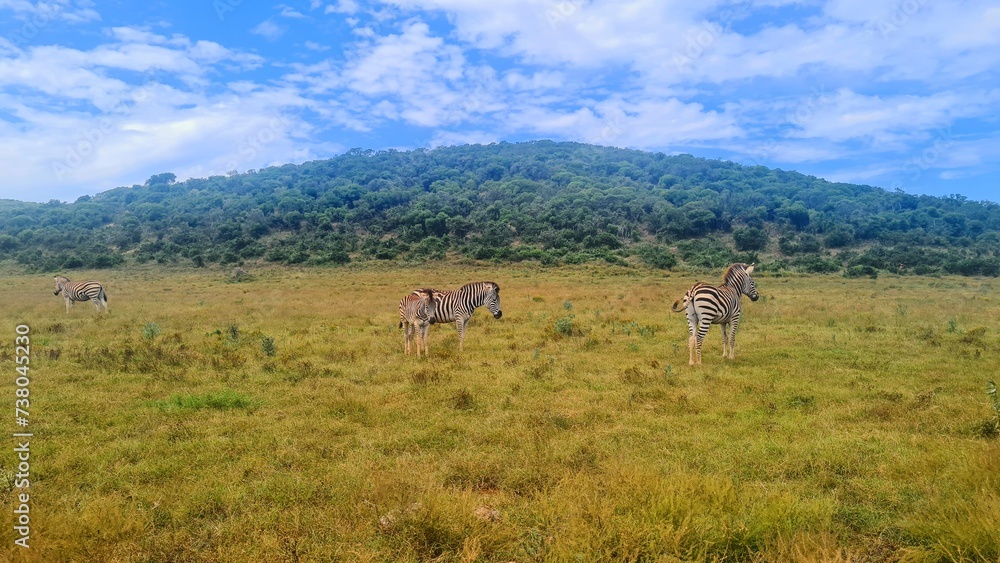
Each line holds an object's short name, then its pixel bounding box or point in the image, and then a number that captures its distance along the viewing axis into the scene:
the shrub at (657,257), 53.34
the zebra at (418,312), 14.04
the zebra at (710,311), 12.66
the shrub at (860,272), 46.59
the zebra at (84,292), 23.28
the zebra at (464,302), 14.73
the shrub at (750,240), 72.31
